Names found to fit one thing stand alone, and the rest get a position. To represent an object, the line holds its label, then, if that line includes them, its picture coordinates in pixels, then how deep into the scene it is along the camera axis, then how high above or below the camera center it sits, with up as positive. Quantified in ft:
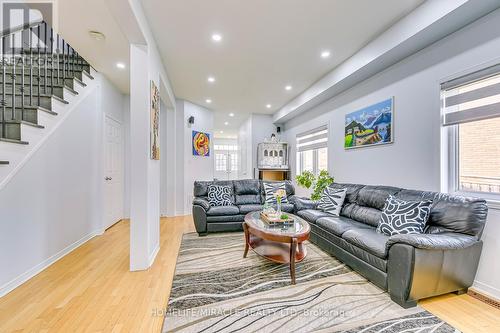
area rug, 5.24 -3.94
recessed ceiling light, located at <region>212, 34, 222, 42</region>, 8.86 +5.48
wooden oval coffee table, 7.23 -2.57
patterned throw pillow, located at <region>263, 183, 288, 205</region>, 14.30 -1.66
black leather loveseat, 12.21 -2.56
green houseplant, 13.35 -0.99
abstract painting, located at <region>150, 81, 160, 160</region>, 8.82 +1.90
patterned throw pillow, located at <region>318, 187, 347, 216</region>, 11.05 -1.86
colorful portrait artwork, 18.43 +2.01
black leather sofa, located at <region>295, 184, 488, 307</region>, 5.73 -2.54
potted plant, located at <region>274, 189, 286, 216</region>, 9.51 -1.33
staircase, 7.22 +3.40
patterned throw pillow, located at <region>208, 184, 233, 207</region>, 13.58 -1.94
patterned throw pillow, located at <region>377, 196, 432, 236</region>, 7.23 -1.80
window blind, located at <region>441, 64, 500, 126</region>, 6.58 +2.36
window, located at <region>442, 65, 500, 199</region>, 6.70 +1.27
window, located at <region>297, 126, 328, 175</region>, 15.52 +1.27
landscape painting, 10.05 +2.16
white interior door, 13.14 -0.43
